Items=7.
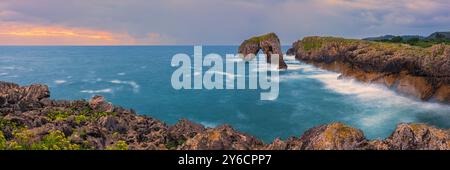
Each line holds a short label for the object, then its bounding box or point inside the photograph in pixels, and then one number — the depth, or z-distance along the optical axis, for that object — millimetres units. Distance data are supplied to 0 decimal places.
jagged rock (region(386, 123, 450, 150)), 23312
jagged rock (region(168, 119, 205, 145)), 28894
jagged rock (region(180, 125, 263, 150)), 23078
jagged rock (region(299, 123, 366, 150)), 22266
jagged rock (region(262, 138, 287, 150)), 23712
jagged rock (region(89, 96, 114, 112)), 37062
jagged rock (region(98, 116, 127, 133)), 30438
